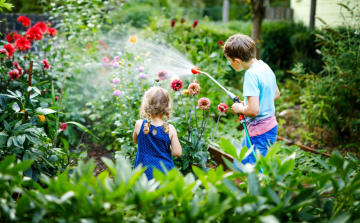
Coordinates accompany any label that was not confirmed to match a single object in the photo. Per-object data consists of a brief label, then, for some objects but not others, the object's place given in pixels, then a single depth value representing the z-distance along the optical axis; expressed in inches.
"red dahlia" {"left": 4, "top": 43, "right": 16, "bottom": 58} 116.6
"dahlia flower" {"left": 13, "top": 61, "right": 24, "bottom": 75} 115.6
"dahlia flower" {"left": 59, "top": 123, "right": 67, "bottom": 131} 124.3
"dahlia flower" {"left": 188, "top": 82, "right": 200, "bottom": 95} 91.8
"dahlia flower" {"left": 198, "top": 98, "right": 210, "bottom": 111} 91.5
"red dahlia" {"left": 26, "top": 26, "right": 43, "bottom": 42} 129.4
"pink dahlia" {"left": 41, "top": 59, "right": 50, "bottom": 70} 124.3
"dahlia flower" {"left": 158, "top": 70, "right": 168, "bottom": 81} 105.7
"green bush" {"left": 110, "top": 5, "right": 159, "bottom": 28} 442.9
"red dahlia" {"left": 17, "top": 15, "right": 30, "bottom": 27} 138.3
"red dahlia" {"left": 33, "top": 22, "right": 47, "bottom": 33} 135.4
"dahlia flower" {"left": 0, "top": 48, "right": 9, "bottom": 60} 105.2
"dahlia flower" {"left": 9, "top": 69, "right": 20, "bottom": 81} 105.2
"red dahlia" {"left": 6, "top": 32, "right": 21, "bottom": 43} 135.2
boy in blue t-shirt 83.8
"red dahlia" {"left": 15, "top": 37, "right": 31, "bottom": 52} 123.0
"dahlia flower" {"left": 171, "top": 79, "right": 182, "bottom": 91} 92.3
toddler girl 84.2
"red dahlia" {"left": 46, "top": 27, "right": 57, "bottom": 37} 143.8
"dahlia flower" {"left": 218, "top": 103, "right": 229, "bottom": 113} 94.1
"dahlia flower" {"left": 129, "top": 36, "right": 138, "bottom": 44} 137.9
